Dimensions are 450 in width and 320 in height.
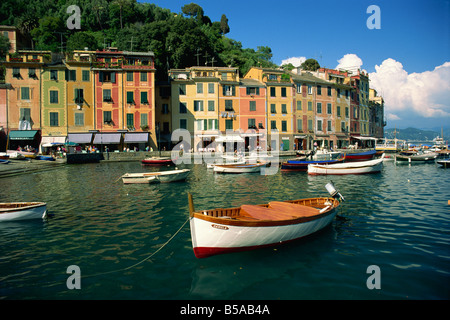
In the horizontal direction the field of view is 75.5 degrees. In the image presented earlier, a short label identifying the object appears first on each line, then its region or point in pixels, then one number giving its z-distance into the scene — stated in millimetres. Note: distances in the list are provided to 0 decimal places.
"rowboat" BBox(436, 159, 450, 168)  33509
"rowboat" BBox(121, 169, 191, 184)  21327
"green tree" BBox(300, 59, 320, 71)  82450
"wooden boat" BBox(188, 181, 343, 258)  7613
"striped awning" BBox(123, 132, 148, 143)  43312
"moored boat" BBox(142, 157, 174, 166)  34312
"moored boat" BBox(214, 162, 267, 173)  27970
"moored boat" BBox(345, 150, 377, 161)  37662
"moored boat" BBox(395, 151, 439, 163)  40250
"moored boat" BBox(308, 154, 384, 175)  26312
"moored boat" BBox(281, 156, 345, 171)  29766
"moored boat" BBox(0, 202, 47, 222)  11195
